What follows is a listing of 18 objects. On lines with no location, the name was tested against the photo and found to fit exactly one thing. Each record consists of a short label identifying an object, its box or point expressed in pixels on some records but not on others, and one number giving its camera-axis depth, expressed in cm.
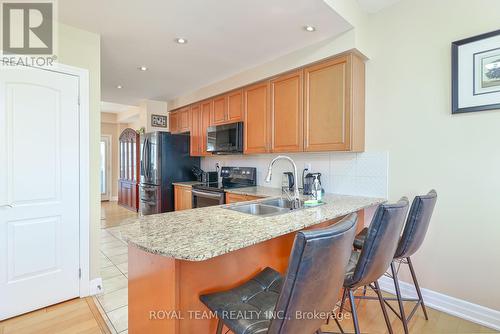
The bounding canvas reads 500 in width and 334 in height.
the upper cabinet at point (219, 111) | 376
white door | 195
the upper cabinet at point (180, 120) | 461
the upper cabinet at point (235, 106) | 349
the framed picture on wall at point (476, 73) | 187
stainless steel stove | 337
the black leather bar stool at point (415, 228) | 160
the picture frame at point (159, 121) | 496
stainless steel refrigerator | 432
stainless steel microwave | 344
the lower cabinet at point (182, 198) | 396
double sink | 197
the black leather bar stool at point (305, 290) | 79
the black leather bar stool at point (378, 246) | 129
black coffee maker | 279
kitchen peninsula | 102
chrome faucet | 211
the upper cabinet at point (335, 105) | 241
